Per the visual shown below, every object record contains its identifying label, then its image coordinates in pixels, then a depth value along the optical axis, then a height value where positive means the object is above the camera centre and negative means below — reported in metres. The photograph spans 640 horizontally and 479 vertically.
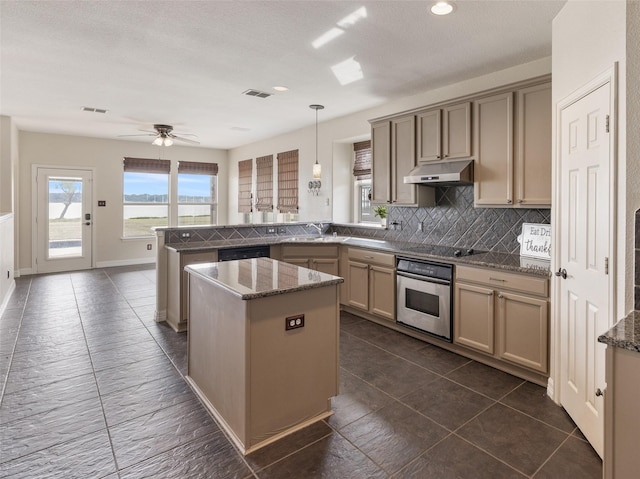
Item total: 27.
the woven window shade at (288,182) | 6.71 +1.06
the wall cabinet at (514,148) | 3.05 +0.80
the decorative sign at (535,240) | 3.18 -0.01
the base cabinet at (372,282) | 3.98 -0.50
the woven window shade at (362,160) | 5.57 +1.21
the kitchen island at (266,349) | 2.03 -0.66
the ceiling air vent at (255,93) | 4.45 +1.79
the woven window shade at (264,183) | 7.47 +1.14
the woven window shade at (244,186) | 8.18 +1.19
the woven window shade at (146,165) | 7.91 +1.59
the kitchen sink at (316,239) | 4.70 -0.01
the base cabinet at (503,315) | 2.76 -0.62
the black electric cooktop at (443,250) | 3.55 -0.12
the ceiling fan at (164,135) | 6.03 +1.75
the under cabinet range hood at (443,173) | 3.50 +0.65
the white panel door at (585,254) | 1.91 -0.09
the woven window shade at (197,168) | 8.62 +1.67
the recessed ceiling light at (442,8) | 2.47 +1.59
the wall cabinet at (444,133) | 3.60 +1.09
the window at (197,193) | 8.68 +1.09
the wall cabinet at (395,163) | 4.09 +0.88
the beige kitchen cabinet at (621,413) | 1.24 -0.60
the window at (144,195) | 7.99 +0.95
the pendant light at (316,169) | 4.91 +0.93
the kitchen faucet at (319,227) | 5.60 +0.17
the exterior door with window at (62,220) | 7.03 +0.33
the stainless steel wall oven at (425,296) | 3.41 -0.57
